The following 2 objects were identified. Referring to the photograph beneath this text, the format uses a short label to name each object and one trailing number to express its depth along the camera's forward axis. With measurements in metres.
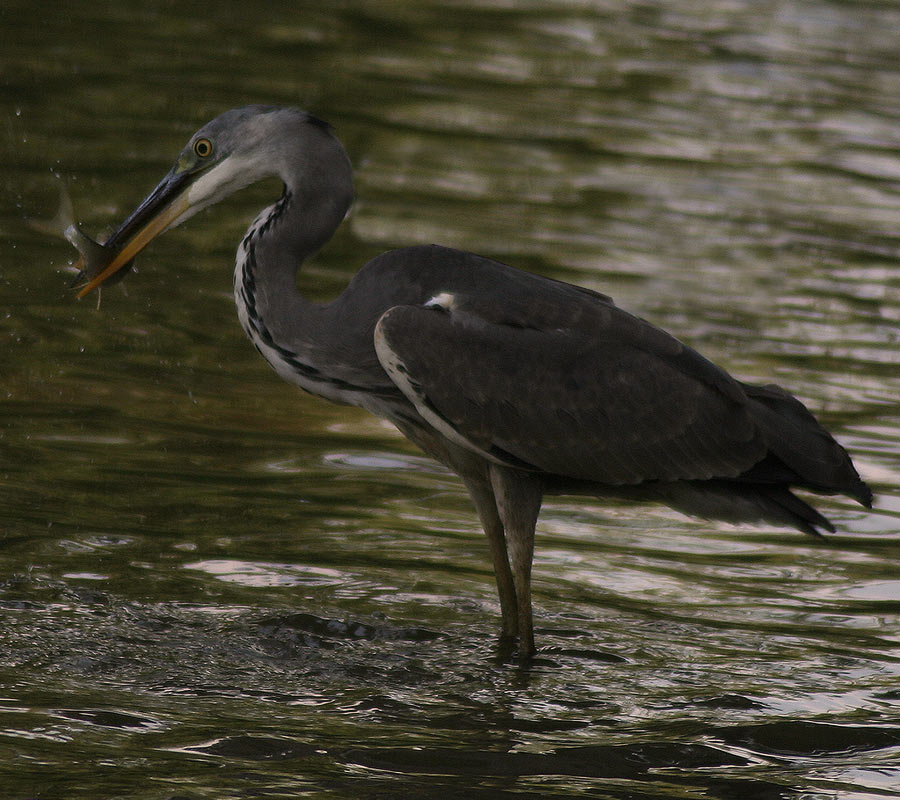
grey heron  13.46
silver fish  13.92
